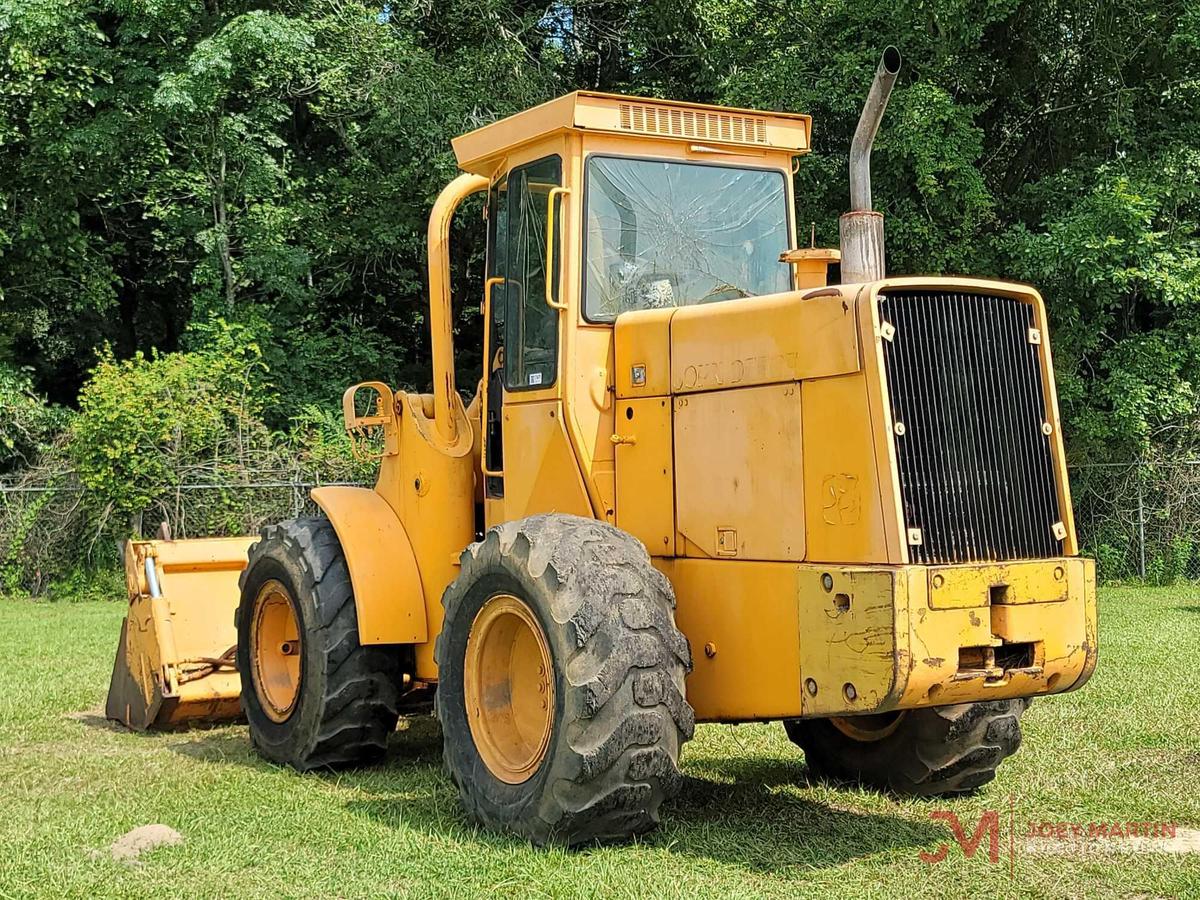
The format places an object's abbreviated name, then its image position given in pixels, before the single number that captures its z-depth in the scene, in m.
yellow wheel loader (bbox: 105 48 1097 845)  5.24
